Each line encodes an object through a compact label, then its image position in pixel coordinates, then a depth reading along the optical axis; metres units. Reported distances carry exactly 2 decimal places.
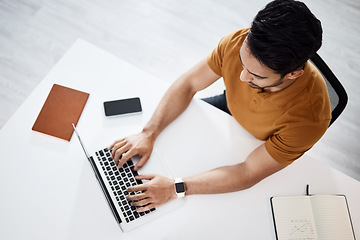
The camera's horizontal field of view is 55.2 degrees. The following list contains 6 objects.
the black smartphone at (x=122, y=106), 1.37
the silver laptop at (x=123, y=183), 1.22
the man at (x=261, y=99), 0.98
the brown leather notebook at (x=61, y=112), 1.31
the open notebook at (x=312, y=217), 1.25
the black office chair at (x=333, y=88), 1.28
